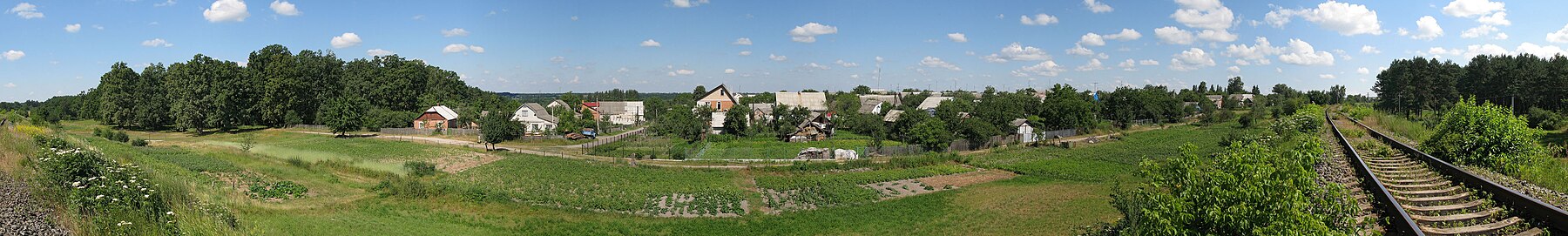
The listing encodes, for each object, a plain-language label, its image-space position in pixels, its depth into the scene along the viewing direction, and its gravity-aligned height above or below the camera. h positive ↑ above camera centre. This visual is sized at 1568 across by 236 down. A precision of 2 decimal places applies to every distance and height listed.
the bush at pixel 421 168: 28.77 -1.92
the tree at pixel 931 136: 39.38 -0.98
